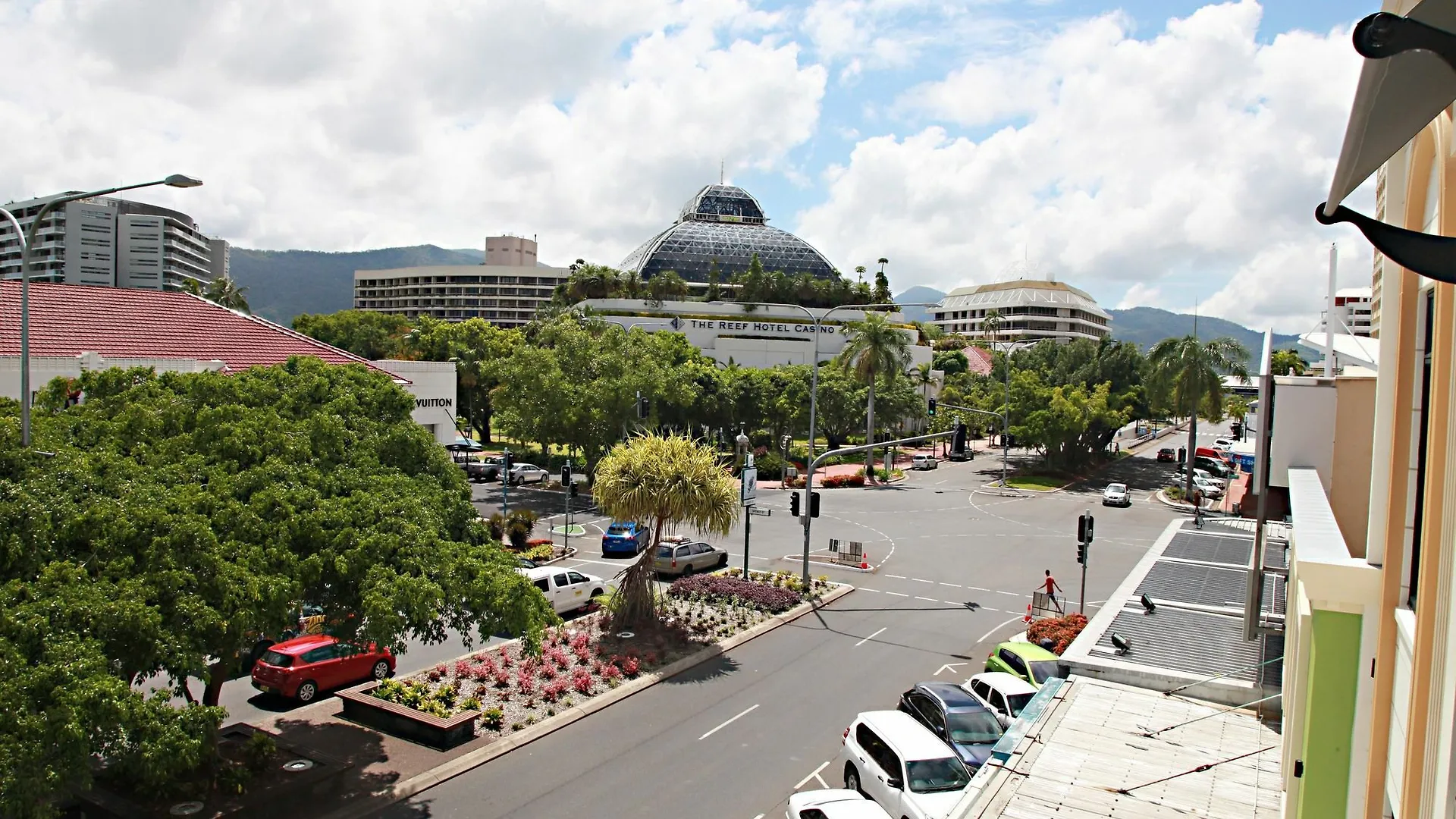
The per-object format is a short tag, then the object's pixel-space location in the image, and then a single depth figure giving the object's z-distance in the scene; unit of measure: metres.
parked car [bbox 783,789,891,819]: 12.00
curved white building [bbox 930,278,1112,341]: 161.75
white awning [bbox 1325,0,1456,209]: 2.96
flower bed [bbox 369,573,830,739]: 17.23
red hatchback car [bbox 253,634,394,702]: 17.92
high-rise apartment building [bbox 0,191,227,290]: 131.00
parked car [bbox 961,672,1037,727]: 17.02
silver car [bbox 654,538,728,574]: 29.33
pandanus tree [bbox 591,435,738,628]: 21.66
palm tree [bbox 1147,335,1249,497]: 55.06
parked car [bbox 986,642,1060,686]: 18.95
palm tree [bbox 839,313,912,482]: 55.41
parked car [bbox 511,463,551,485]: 50.72
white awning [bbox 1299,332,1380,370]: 13.09
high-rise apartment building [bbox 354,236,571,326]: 153.88
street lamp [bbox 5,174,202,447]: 12.02
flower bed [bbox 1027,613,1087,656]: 22.12
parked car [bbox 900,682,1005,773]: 15.27
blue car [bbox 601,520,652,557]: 32.97
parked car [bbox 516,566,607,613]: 24.27
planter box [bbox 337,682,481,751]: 15.75
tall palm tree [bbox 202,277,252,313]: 74.62
